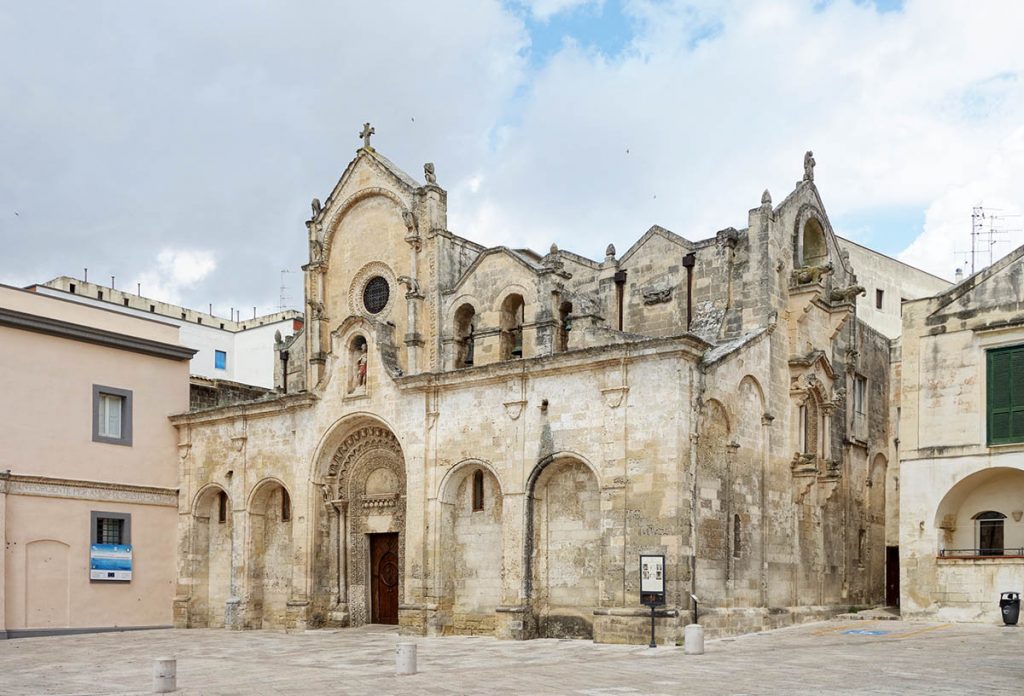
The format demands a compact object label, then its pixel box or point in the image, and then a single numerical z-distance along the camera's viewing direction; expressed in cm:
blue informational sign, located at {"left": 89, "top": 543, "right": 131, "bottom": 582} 3200
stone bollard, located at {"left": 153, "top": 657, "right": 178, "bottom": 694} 1672
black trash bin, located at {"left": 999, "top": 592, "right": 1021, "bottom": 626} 2444
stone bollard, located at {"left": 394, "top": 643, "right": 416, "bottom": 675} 1825
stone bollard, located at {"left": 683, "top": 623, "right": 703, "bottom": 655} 2069
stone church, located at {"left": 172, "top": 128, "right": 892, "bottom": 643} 2467
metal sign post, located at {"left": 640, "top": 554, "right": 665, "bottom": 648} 2308
